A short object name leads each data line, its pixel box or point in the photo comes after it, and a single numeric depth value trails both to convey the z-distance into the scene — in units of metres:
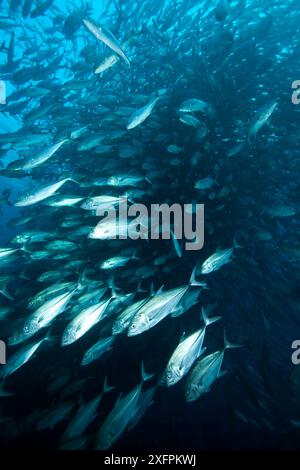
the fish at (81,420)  3.65
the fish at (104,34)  3.99
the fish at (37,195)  4.23
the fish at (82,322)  3.63
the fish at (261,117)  3.98
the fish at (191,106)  4.94
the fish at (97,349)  4.00
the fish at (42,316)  3.65
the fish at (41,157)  4.40
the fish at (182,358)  3.11
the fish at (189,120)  4.99
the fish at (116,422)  3.31
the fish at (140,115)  4.38
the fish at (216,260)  3.92
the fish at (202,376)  3.26
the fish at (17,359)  3.71
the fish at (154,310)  3.31
